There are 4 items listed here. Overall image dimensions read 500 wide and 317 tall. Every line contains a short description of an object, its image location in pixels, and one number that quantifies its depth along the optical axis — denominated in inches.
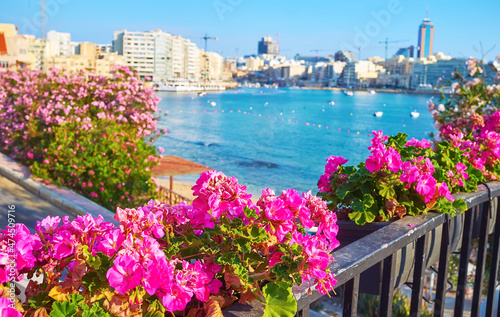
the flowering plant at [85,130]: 275.9
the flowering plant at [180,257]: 29.7
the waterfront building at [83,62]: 3784.5
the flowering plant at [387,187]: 57.1
